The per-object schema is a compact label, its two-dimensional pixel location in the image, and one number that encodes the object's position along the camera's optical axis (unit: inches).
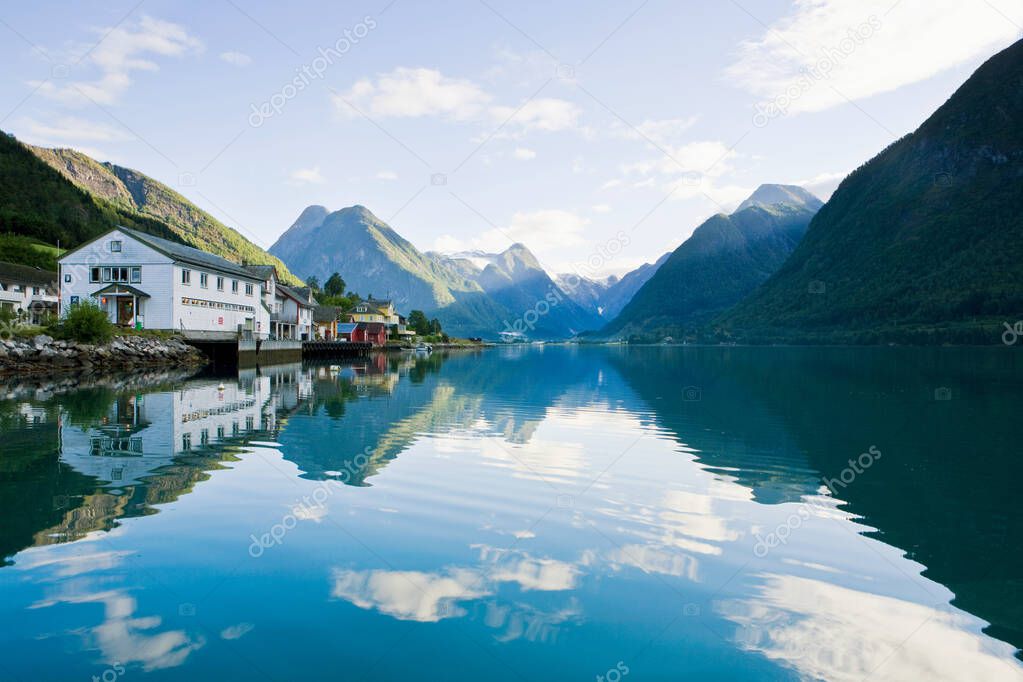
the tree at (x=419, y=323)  7219.5
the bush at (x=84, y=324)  2183.8
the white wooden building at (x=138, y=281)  2593.5
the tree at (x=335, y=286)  6722.4
